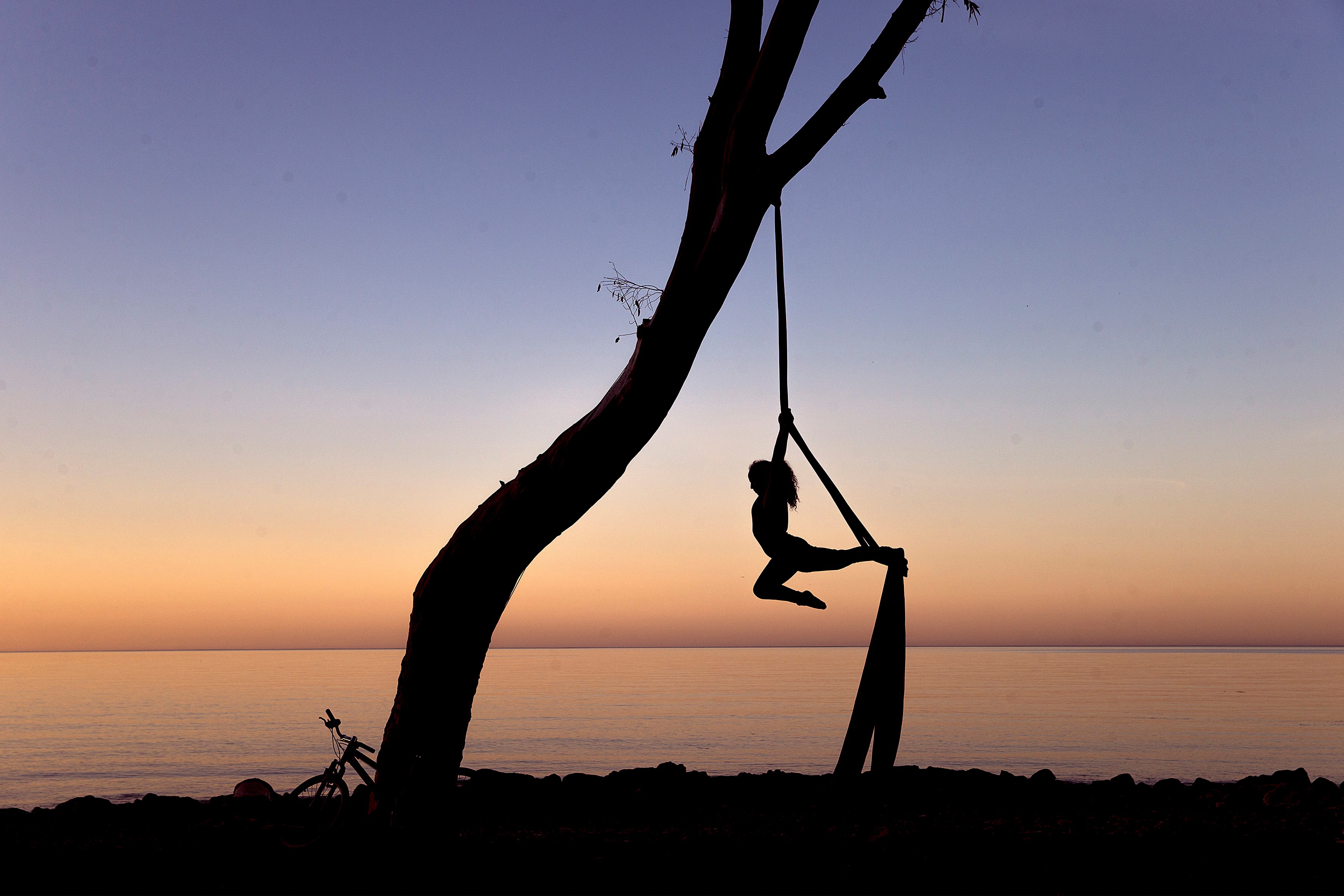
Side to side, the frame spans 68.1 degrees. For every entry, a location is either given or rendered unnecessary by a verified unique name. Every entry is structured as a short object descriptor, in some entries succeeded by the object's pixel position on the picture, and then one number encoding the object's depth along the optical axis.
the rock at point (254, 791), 10.59
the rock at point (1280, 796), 11.40
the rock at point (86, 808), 10.39
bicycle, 8.24
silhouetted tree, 6.96
